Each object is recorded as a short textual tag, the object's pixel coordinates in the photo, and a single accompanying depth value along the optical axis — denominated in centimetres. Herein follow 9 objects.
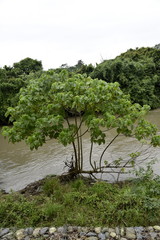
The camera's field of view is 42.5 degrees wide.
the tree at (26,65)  1887
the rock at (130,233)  273
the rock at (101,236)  274
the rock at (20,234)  287
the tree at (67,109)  382
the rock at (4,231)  296
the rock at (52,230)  291
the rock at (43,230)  291
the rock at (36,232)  289
